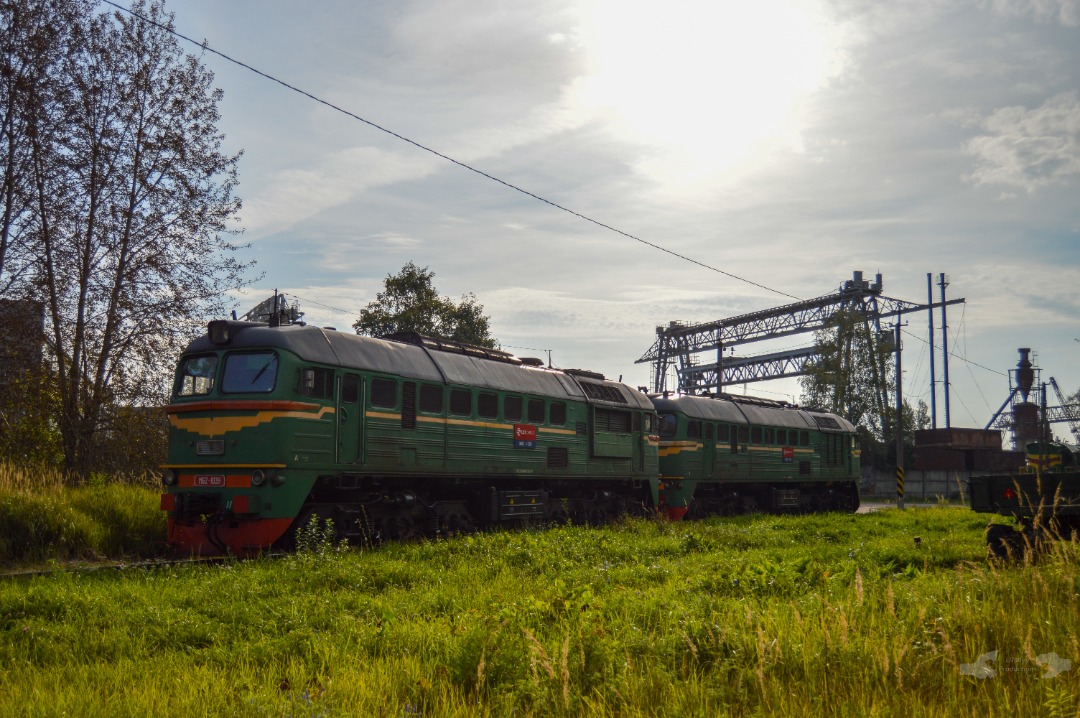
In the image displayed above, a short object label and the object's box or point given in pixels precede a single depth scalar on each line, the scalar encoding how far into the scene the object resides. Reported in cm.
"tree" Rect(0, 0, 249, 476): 1881
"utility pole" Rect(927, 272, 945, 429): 5006
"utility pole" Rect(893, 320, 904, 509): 3544
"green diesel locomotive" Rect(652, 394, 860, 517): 2553
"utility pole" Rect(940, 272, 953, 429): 5229
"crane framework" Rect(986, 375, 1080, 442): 7500
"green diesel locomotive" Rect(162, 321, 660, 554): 1373
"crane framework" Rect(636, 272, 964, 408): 5932
